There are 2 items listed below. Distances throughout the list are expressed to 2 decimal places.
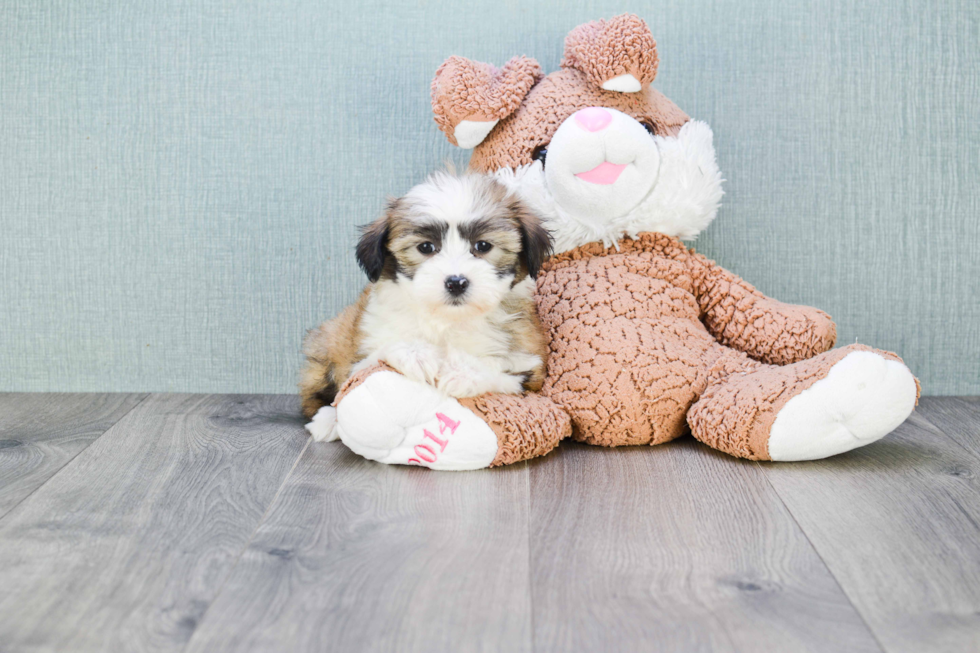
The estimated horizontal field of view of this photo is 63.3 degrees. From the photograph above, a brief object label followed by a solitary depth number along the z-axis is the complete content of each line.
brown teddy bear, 1.58
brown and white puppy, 1.55
